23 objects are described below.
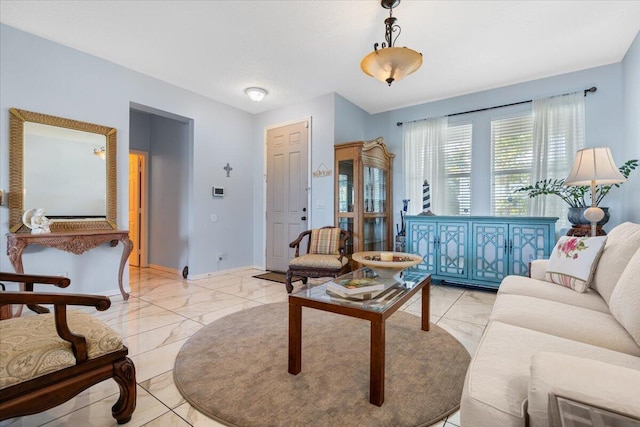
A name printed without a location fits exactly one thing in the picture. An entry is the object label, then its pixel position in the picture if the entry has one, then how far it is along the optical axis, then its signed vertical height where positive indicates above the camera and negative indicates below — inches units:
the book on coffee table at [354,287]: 69.8 -19.2
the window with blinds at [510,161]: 147.9 +26.4
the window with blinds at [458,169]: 163.9 +24.1
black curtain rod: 132.7 +56.3
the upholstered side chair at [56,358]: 42.5 -24.1
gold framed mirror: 109.6 +15.5
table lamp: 94.9 +13.6
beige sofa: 28.2 -21.1
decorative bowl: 82.6 -15.2
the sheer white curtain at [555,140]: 135.0 +34.6
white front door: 176.9 +13.0
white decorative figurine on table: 108.3 -4.9
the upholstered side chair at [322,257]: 133.4 -22.6
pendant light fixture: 87.4 +47.0
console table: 100.9 -12.7
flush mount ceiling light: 156.4 +64.0
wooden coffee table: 57.9 -21.6
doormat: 165.3 -40.1
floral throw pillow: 72.4 -13.2
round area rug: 55.9 -39.4
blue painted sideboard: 130.6 -16.4
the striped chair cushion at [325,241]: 149.5 -16.3
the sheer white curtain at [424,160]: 169.5 +30.7
